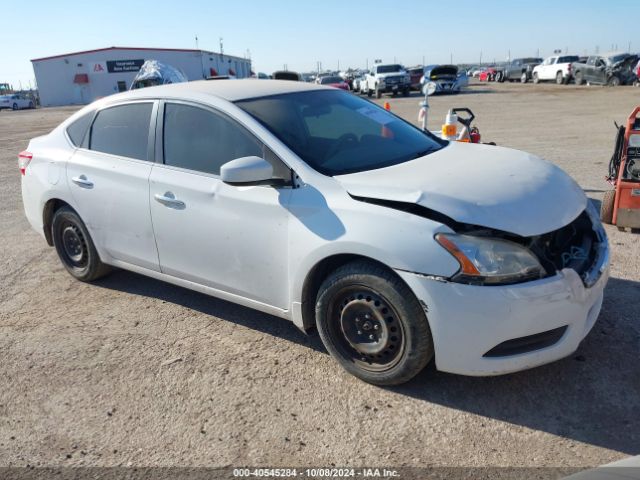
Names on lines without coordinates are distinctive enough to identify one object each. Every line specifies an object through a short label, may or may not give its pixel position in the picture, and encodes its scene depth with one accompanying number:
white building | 54.00
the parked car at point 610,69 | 29.95
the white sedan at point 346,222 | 2.77
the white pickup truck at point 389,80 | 32.72
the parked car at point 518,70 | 42.25
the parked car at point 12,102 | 49.88
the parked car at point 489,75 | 48.59
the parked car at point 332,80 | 31.37
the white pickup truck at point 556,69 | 35.09
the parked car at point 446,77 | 31.91
